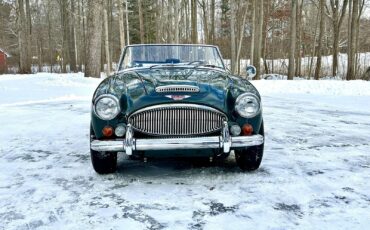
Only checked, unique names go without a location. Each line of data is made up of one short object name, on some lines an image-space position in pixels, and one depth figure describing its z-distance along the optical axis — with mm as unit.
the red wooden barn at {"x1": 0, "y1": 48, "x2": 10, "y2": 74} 48528
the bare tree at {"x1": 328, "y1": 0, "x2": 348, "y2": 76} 26380
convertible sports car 3639
